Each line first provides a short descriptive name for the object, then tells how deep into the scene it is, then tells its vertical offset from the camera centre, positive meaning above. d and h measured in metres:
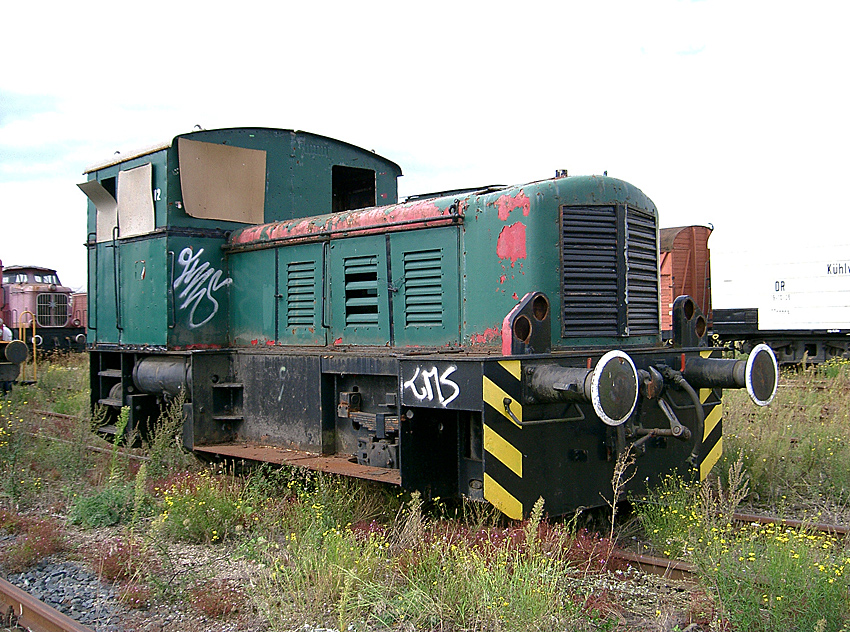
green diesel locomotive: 4.86 -0.06
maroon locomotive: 23.69 +0.36
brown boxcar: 18.30 +1.22
